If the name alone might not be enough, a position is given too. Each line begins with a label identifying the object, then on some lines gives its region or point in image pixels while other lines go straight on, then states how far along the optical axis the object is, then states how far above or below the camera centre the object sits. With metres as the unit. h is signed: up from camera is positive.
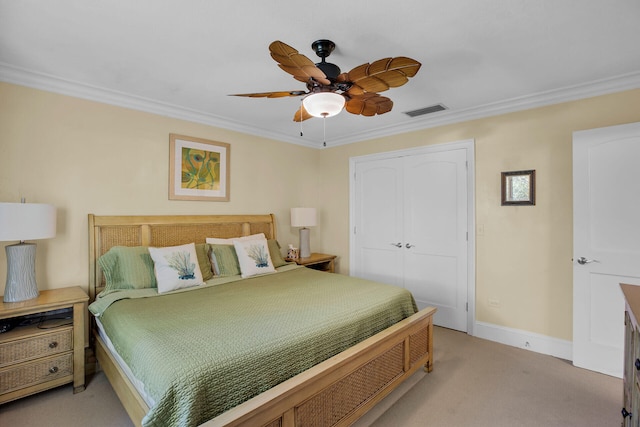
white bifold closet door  3.54 -0.12
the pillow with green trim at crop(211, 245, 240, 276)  3.19 -0.50
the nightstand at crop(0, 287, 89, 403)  2.13 -0.97
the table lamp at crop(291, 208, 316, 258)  4.30 -0.12
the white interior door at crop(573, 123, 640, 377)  2.51 -0.19
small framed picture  3.07 +0.27
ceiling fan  1.66 +0.80
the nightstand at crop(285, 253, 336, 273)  4.17 -0.66
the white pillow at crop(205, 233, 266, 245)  3.40 -0.31
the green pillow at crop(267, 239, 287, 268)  3.63 -0.48
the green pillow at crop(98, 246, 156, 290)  2.63 -0.48
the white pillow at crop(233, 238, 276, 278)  3.24 -0.47
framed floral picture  3.39 +0.51
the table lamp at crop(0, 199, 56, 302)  2.13 -0.17
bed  1.39 -0.76
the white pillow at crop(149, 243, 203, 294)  2.66 -0.49
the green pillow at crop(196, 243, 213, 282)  3.03 -0.48
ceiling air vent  3.31 +1.15
